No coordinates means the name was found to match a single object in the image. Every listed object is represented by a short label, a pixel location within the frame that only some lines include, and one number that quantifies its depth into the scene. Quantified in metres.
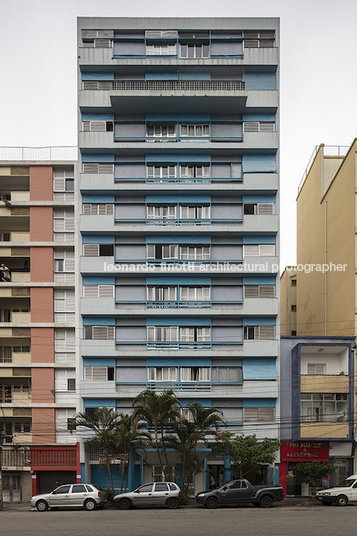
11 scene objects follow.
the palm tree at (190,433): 30.12
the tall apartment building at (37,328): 35.66
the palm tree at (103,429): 30.64
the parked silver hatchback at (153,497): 26.69
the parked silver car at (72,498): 27.14
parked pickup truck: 26.86
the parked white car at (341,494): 27.09
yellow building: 37.50
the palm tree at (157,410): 29.61
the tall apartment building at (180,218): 36.00
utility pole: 34.59
